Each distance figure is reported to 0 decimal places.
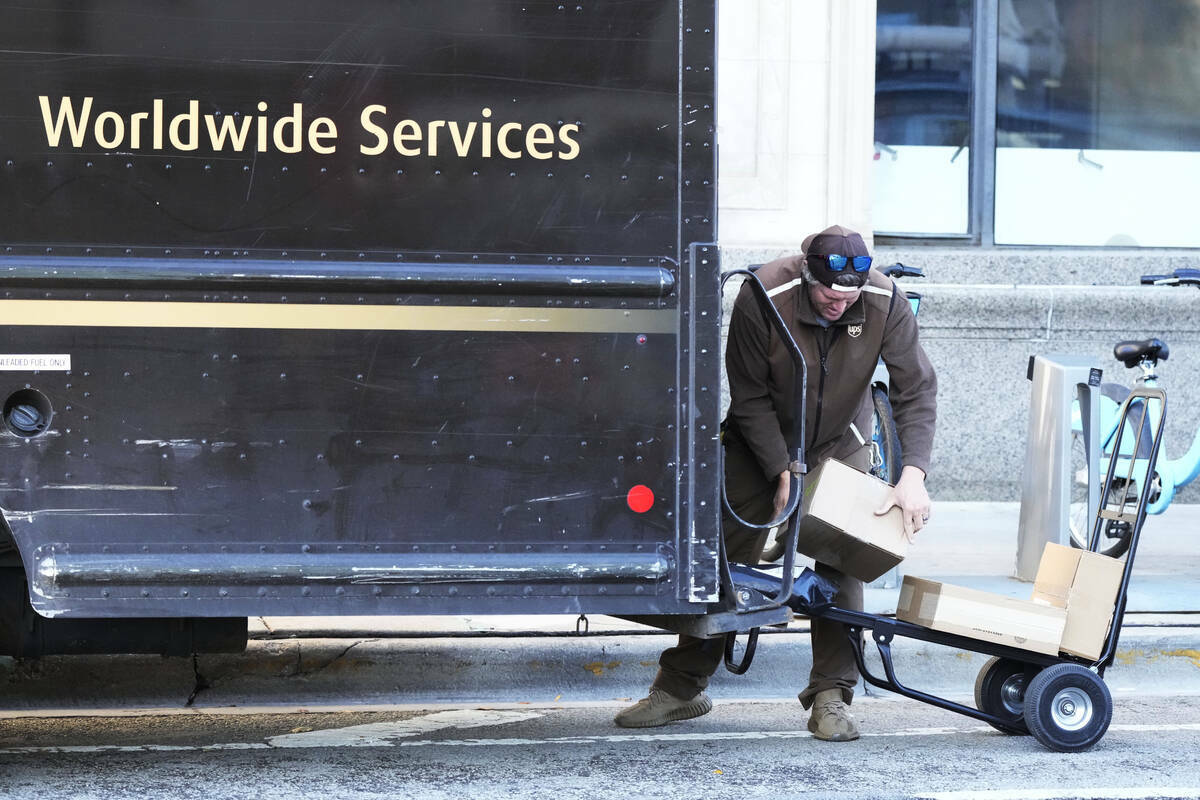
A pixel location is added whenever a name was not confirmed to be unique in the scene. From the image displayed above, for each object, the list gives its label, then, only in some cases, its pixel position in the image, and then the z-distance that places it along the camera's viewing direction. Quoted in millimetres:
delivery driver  10078
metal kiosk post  14437
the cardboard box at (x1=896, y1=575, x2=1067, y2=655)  9852
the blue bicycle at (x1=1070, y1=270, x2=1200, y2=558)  14883
